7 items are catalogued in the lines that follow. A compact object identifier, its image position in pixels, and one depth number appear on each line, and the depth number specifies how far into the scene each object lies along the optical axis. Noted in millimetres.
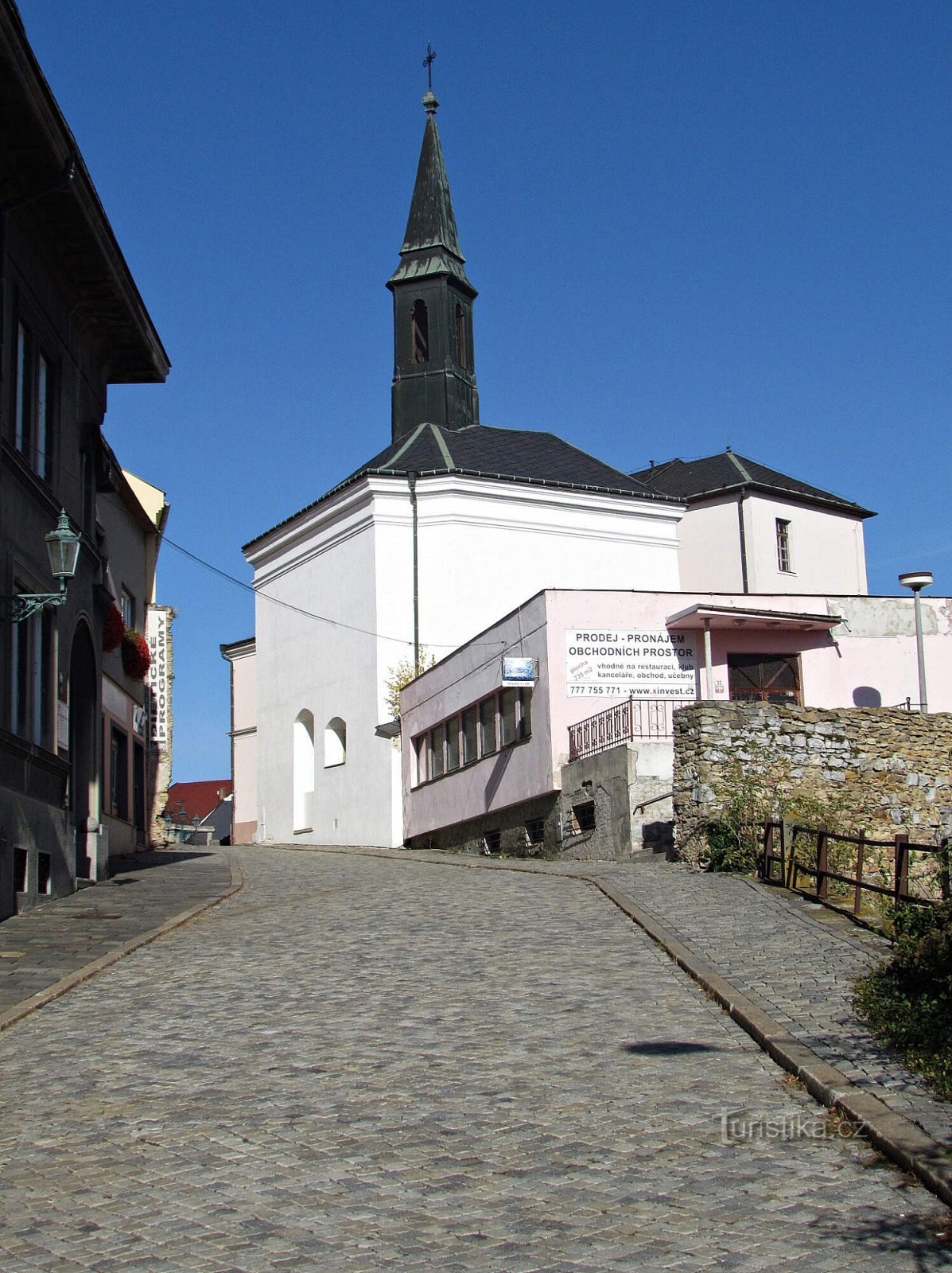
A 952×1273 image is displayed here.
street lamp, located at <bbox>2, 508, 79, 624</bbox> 16609
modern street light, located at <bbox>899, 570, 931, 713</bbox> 27688
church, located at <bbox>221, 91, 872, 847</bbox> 42500
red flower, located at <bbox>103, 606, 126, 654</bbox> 25219
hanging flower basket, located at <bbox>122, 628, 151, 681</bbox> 29547
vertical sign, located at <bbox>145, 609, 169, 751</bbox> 34312
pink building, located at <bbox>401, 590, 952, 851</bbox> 27672
